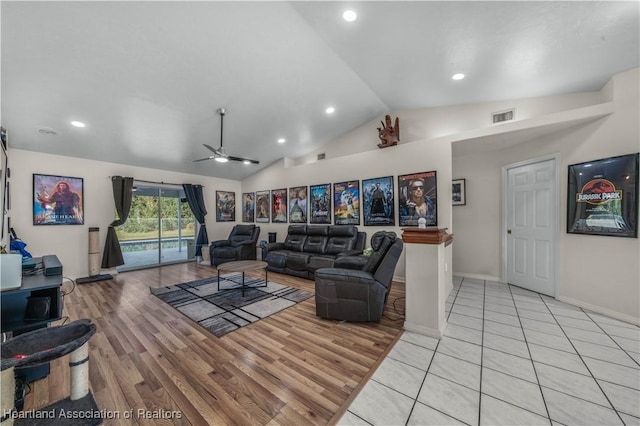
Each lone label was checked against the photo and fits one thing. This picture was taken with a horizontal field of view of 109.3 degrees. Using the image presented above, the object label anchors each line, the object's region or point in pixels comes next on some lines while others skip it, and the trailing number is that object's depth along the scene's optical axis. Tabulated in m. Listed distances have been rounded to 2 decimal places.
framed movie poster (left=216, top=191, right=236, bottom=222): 7.27
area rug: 2.87
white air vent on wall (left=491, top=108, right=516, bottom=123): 3.77
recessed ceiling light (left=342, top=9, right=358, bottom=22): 2.41
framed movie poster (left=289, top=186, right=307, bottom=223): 6.14
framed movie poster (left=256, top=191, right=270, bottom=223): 6.99
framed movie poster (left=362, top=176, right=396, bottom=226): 4.76
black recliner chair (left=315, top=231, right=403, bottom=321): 2.69
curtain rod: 5.62
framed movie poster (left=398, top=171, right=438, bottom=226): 4.24
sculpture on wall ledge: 4.69
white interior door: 3.57
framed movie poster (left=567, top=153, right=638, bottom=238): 2.72
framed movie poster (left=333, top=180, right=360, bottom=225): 5.23
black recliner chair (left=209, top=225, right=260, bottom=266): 5.83
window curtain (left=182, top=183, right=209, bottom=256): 6.45
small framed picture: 4.79
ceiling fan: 3.98
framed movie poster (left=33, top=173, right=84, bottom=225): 4.38
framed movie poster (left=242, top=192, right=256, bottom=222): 7.37
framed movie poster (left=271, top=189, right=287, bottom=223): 6.58
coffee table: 3.79
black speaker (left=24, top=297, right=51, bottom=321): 1.86
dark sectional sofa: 4.75
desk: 1.76
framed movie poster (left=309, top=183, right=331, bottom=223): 5.68
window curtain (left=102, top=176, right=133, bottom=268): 5.06
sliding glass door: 5.80
